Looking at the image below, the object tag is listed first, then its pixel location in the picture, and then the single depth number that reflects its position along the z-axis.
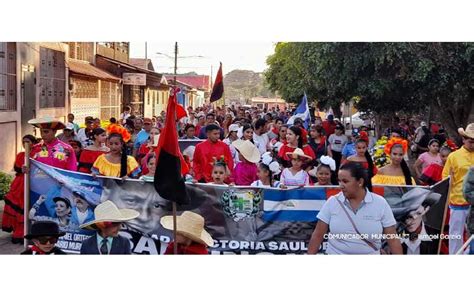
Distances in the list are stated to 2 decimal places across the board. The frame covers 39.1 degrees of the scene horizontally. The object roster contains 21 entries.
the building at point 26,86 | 11.64
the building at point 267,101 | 86.29
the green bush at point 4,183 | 9.44
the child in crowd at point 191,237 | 5.85
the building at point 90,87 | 16.23
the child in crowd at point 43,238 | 5.55
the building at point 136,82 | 20.73
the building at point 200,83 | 61.13
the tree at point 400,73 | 11.77
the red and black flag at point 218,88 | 15.62
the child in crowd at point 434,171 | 9.20
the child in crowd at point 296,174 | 8.19
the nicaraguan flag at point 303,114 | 16.29
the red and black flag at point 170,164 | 6.06
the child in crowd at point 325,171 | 7.79
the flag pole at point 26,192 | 7.55
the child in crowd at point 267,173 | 8.17
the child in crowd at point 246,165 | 8.97
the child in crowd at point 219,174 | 8.09
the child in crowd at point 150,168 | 7.88
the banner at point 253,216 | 7.47
